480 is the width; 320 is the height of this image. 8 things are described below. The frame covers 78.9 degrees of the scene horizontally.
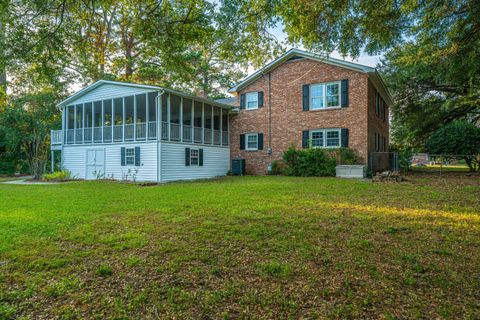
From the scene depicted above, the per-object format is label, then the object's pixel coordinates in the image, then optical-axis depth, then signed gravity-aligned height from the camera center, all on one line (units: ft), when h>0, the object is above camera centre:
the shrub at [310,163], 52.30 -0.92
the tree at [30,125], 64.39 +7.61
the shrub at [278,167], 58.23 -1.83
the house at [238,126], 50.85 +6.31
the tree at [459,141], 57.21 +3.36
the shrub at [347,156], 51.70 +0.35
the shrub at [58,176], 52.23 -3.38
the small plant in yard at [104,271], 10.36 -4.08
